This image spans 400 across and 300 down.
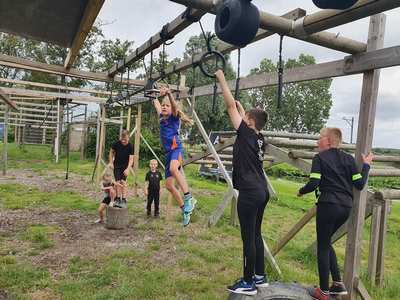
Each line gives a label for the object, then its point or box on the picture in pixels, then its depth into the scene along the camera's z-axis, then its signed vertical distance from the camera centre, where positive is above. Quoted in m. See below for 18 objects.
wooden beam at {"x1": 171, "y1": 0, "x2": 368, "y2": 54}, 2.61 +0.91
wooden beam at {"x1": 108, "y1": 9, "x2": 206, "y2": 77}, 3.33 +1.02
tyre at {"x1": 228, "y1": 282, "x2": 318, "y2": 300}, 3.32 -1.40
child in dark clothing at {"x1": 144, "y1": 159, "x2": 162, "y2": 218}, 7.83 -1.20
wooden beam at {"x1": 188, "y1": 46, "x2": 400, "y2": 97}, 3.37 +0.78
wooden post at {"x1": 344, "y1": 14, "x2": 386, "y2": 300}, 3.64 +0.05
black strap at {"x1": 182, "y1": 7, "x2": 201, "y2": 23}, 3.05 +0.97
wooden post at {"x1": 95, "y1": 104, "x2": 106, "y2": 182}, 11.02 -0.29
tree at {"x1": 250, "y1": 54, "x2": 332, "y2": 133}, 36.69 +4.01
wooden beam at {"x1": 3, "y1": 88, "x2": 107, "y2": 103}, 12.28 +0.99
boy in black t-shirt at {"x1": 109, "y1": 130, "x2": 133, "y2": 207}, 7.78 -0.60
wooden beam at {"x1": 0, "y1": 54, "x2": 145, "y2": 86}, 5.88 +0.95
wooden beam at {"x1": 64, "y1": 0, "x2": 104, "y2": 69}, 3.22 +1.05
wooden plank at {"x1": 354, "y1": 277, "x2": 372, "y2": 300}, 3.81 -1.48
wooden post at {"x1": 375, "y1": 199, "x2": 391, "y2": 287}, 4.72 -1.24
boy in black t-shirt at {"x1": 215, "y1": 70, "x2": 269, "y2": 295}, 3.28 -0.36
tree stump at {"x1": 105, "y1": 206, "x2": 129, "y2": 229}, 6.76 -1.61
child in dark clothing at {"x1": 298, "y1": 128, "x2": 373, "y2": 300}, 3.43 -0.45
